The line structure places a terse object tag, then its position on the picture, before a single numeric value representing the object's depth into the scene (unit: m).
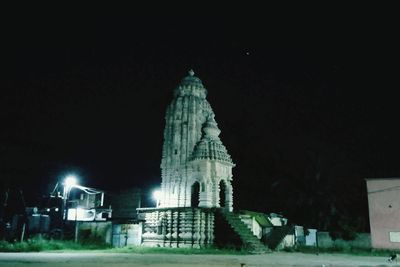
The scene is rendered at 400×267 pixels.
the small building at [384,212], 31.22
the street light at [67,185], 29.28
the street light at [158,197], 33.78
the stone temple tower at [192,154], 31.47
